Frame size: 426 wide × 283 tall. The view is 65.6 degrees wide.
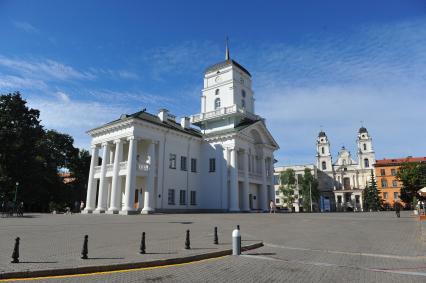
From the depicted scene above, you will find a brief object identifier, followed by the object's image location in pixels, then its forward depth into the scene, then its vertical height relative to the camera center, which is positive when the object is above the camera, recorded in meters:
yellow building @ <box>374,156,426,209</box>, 93.81 +7.86
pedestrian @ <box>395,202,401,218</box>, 34.43 -0.10
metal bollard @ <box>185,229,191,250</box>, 11.48 -1.28
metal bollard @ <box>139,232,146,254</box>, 10.42 -1.25
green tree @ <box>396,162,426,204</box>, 55.92 +5.28
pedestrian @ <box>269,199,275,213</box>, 46.91 +0.02
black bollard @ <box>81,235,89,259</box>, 9.34 -1.24
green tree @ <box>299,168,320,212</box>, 92.06 +4.86
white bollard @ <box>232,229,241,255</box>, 11.06 -1.19
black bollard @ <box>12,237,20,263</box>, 8.59 -1.24
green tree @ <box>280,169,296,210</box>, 86.78 +6.13
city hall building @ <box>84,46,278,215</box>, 38.00 +6.57
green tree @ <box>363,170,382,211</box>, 81.56 +2.07
